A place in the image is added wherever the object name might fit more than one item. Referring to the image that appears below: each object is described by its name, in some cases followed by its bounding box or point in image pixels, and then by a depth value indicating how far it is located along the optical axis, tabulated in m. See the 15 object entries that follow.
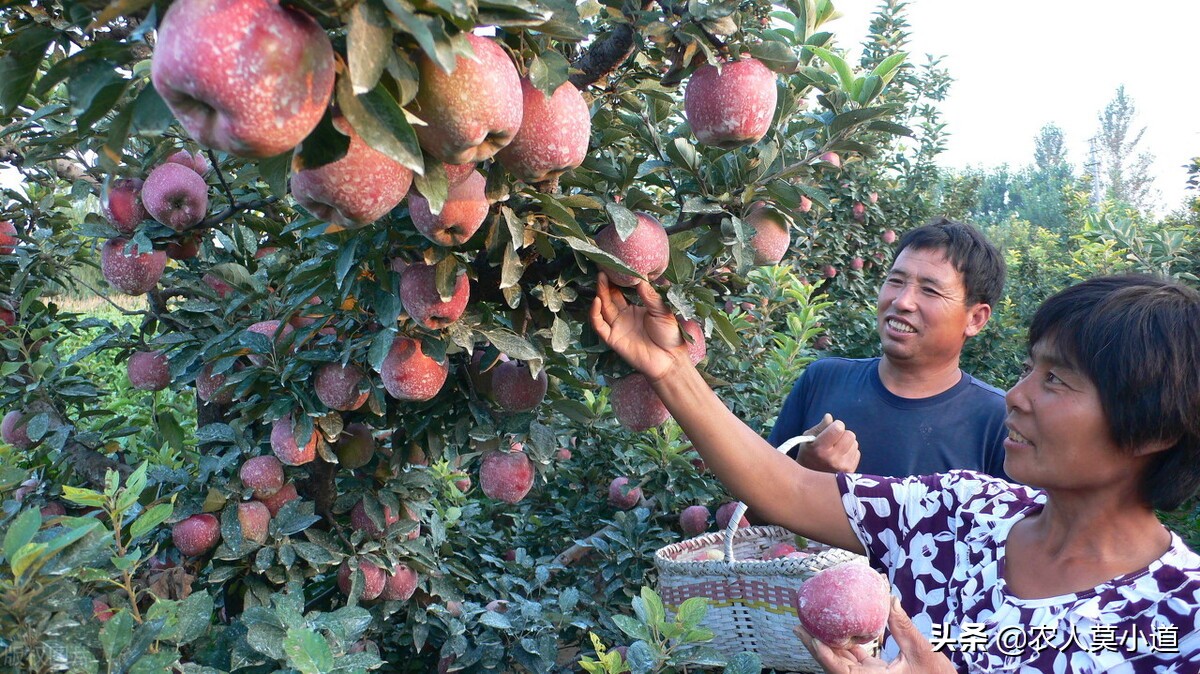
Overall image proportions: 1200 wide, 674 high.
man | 2.18
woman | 1.18
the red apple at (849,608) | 1.25
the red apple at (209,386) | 1.79
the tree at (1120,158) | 28.14
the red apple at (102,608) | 1.40
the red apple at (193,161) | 1.87
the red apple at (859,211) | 6.48
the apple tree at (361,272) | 0.83
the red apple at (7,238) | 2.38
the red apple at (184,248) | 1.80
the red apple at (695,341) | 1.55
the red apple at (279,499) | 1.81
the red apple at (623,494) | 2.78
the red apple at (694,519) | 2.79
